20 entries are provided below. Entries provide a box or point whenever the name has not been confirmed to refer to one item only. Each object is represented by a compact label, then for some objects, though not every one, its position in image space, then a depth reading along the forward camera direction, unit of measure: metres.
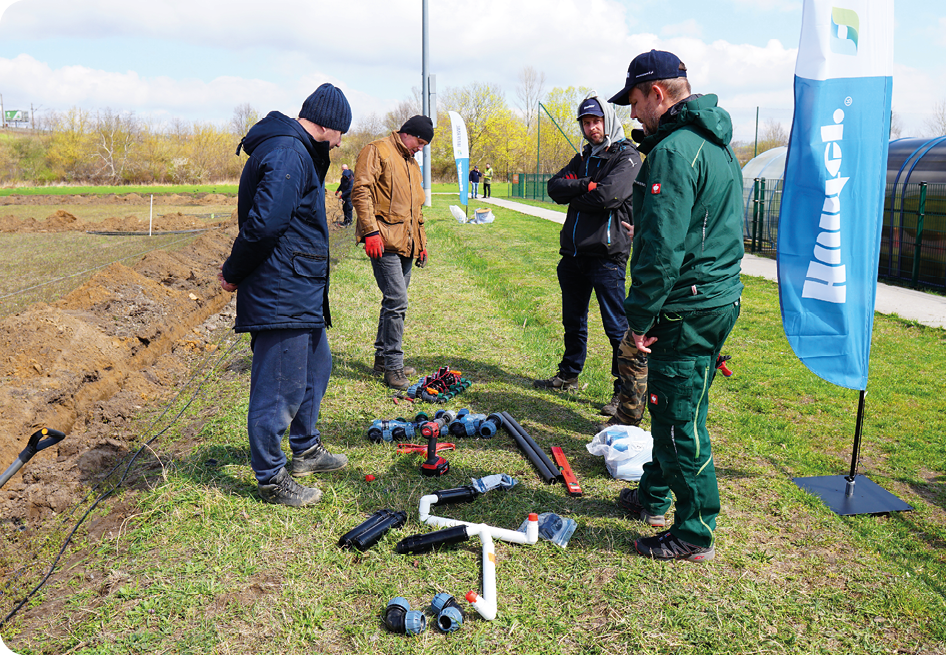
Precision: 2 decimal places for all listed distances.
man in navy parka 3.23
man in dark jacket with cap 4.71
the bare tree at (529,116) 68.88
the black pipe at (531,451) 3.96
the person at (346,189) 18.75
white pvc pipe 2.74
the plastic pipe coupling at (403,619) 2.64
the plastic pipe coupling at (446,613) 2.67
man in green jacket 2.80
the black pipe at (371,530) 3.22
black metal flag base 3.66
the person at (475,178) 36.81
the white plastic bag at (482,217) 20.98
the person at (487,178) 37.58
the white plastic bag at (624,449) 3.98
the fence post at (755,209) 14.82
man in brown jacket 5.33
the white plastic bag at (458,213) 21.20
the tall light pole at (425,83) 21.56
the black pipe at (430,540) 3.17
